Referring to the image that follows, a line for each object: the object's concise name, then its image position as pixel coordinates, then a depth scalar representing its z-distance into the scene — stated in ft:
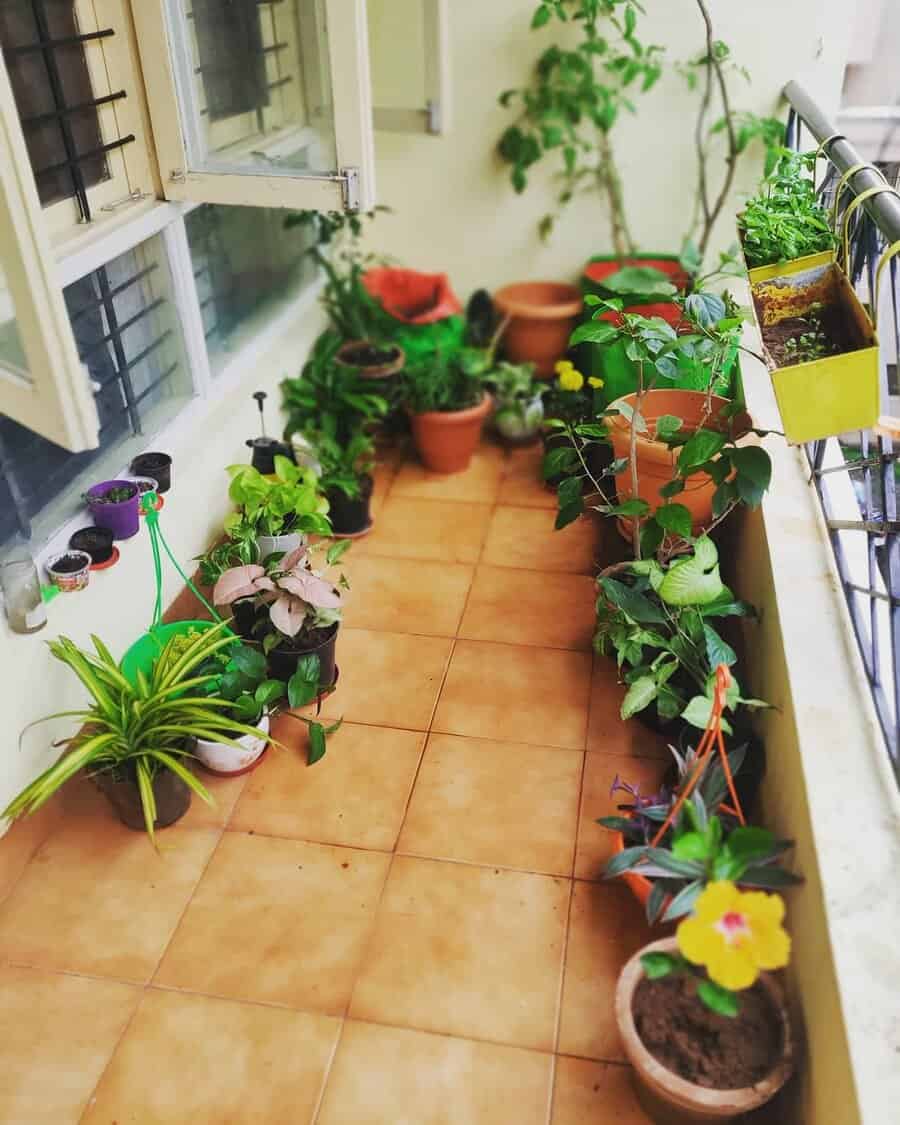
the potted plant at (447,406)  11.11
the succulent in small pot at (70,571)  6.91
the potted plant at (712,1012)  4.34
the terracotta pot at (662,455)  8.16
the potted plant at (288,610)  7.29
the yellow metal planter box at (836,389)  5.15
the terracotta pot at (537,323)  12.36
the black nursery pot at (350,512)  10.11
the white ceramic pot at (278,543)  8.50
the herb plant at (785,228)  6.06
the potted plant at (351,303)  11.27
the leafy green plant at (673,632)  6.51
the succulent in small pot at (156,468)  8.13
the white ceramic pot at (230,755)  7.31
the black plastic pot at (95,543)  7.29
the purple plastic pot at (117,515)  7.51
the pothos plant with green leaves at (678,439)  6.51
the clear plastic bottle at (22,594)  6.43
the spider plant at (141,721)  6.51
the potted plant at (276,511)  8.48
